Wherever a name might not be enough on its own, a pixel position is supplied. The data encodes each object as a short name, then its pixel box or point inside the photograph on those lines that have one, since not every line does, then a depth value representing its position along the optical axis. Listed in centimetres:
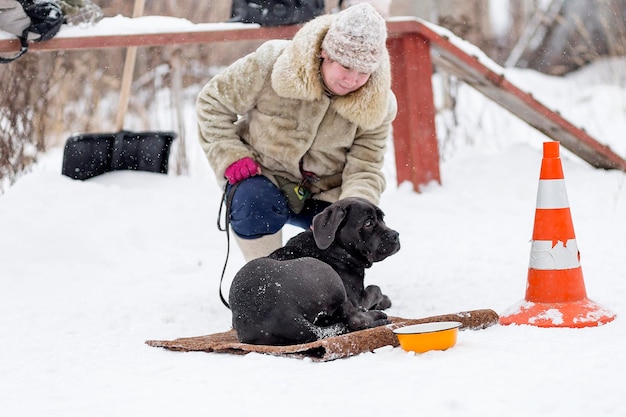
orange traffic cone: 654
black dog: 639
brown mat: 587
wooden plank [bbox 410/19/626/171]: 1302
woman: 795
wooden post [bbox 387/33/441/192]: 1319
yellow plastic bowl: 555
